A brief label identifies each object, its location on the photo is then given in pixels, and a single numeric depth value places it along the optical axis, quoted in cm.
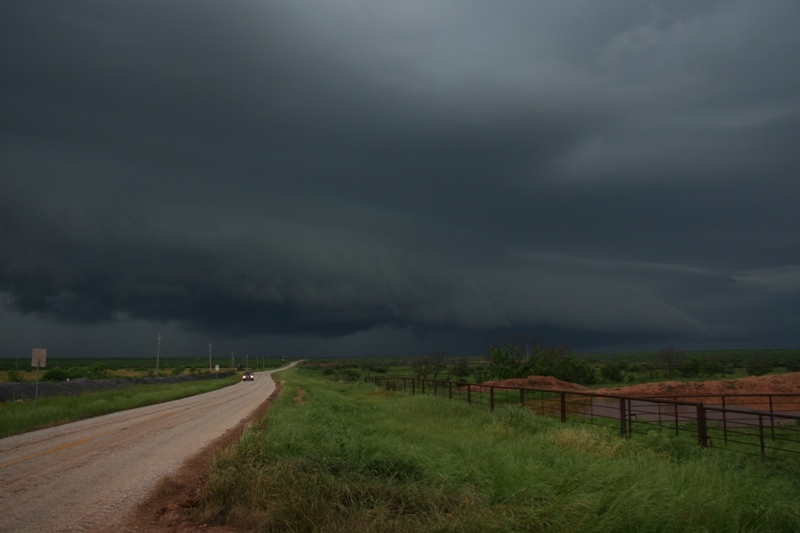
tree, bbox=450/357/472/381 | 7788
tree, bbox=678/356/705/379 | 7388
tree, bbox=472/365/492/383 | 5978
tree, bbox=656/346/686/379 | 7862
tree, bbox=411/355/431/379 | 7501
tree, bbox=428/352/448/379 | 7288
